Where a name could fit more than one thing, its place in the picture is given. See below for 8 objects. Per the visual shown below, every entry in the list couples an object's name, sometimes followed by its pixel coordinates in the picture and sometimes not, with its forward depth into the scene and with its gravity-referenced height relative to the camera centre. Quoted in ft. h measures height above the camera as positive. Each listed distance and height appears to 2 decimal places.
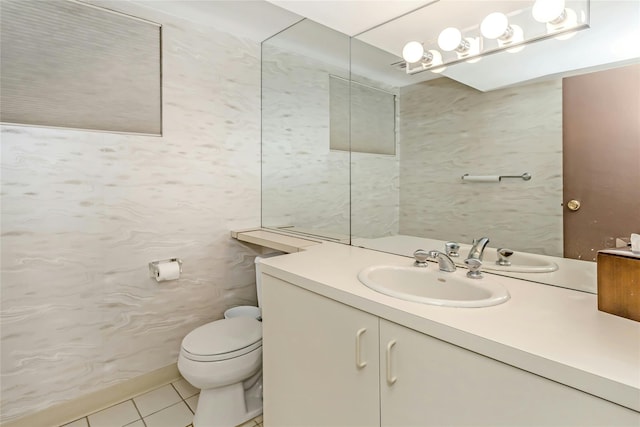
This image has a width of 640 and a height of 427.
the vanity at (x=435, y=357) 2.14 -1.21
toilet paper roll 5.95 -1.11
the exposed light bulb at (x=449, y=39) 4.56 +2.55
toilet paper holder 6.02 -1.04
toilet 4.91 -2.49
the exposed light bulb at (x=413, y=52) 5.03 +2.61
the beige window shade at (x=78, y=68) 4.79 +2.42
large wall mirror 3.45 +0.95
